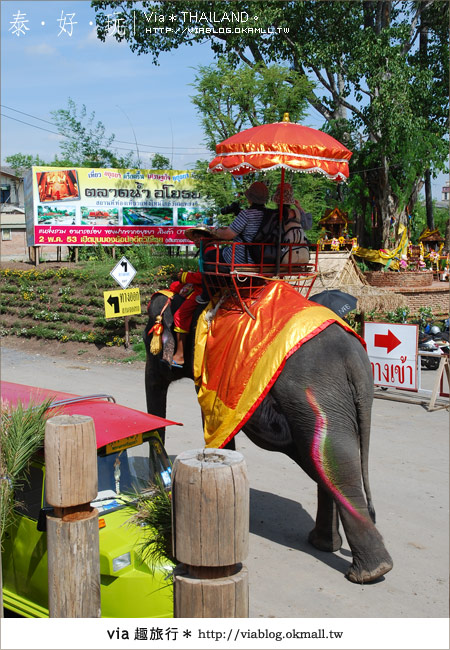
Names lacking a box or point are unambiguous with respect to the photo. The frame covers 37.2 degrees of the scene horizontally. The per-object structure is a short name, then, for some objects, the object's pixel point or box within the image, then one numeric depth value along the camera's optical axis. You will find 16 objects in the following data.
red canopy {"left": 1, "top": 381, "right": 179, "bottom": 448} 4.53
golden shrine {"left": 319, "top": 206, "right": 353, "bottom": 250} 19.75
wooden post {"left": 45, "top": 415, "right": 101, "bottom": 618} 2.70
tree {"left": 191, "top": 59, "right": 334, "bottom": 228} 16.27
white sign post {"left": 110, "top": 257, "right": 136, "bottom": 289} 14.92
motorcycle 12.93
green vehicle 3.85
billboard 20.06
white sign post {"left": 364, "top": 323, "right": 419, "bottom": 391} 10.80
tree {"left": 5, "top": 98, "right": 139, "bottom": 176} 27.95
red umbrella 5.21
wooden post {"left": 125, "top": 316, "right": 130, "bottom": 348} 15.75
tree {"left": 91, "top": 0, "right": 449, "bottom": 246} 16.20
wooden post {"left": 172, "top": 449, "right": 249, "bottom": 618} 2.24
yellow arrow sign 15.10
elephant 4.92
